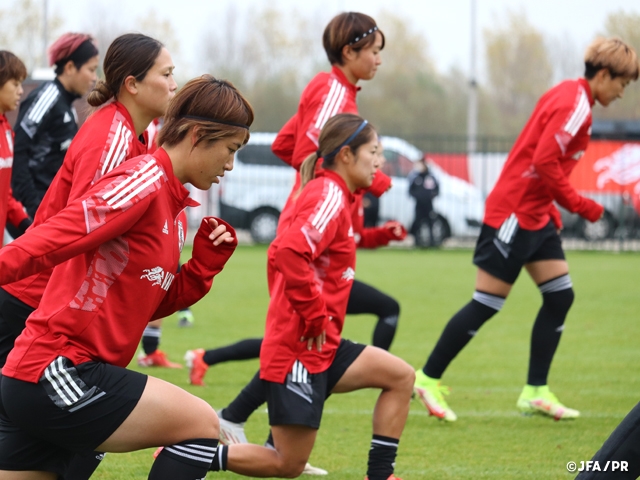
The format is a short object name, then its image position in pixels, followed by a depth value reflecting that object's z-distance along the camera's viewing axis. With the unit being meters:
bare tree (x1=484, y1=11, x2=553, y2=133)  53.41
